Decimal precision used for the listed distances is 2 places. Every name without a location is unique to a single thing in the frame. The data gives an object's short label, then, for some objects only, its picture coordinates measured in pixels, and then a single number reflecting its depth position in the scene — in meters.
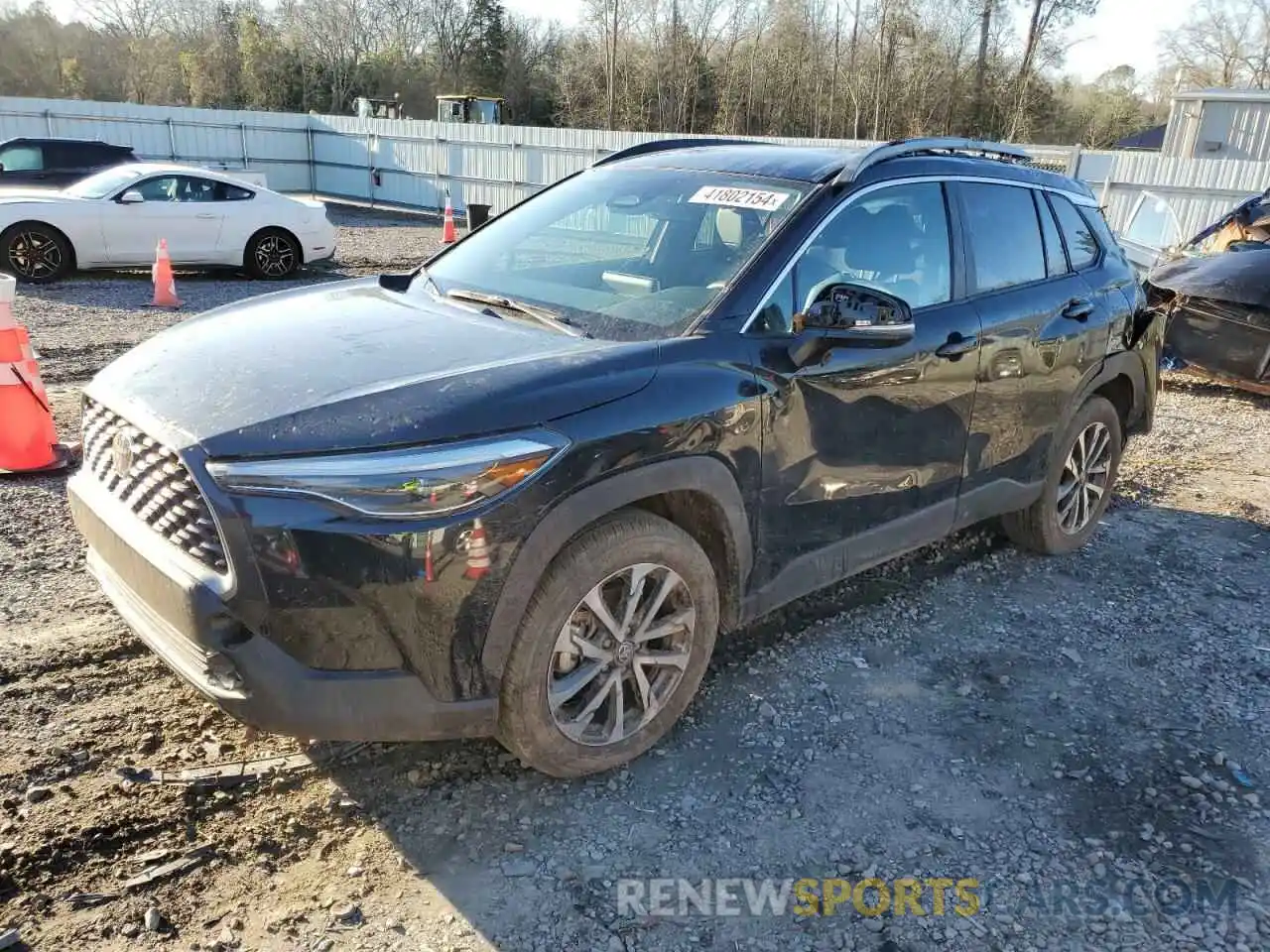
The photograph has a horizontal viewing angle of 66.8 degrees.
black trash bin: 17.66
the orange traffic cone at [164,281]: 10.97
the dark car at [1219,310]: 8.76
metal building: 22.34
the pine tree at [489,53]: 54.88
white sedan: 11.84
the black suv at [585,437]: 2.46
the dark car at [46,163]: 14.87
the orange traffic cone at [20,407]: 5.24
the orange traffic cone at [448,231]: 18.37
